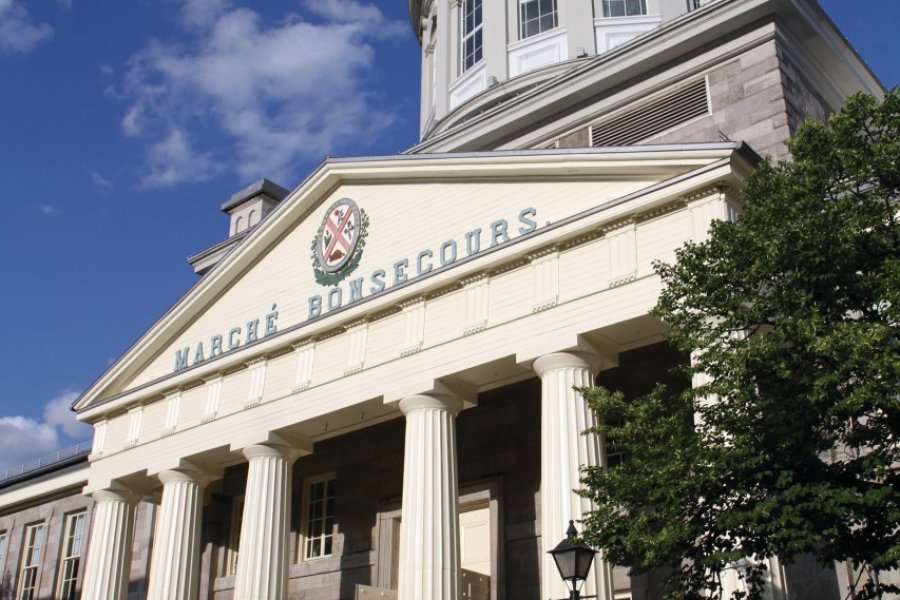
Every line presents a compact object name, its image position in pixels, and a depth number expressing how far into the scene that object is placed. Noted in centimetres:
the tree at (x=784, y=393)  1262
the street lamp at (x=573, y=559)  1372
